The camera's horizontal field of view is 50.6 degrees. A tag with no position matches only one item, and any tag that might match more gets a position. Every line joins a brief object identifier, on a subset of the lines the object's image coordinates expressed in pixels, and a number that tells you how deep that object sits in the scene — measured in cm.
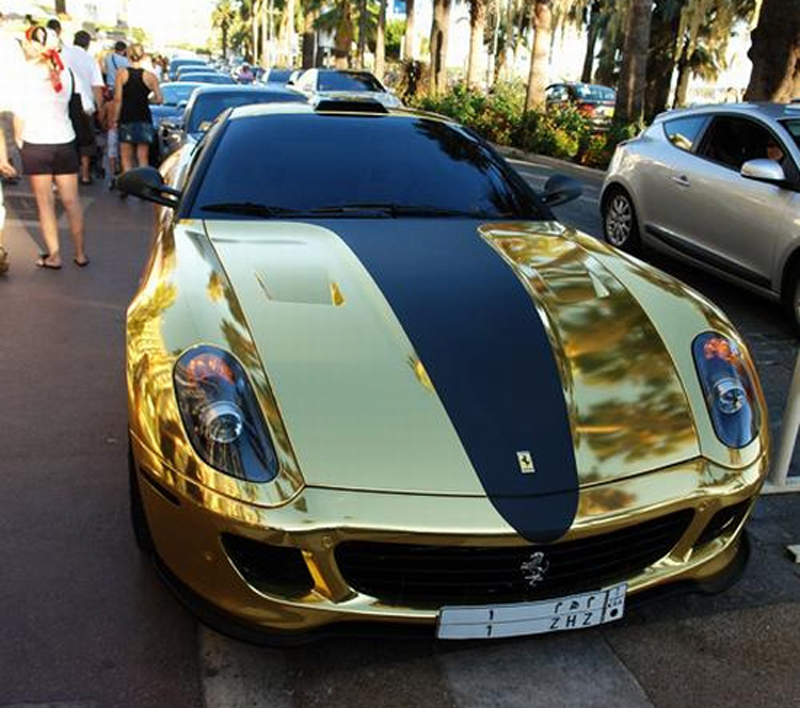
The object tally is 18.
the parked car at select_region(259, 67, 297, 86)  2511
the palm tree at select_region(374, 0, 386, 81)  3669
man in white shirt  945
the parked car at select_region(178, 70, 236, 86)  2030
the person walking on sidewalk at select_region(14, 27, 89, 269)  605
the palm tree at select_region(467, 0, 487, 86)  2555
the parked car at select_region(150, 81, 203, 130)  1601
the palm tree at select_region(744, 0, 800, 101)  1167
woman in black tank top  975
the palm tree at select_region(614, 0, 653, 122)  1548
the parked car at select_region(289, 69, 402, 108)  1802
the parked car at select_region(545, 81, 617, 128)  2473
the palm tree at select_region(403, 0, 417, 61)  3064
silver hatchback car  571
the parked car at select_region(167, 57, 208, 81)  2708
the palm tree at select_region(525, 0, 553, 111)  1895
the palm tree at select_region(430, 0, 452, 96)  2603
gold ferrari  219
